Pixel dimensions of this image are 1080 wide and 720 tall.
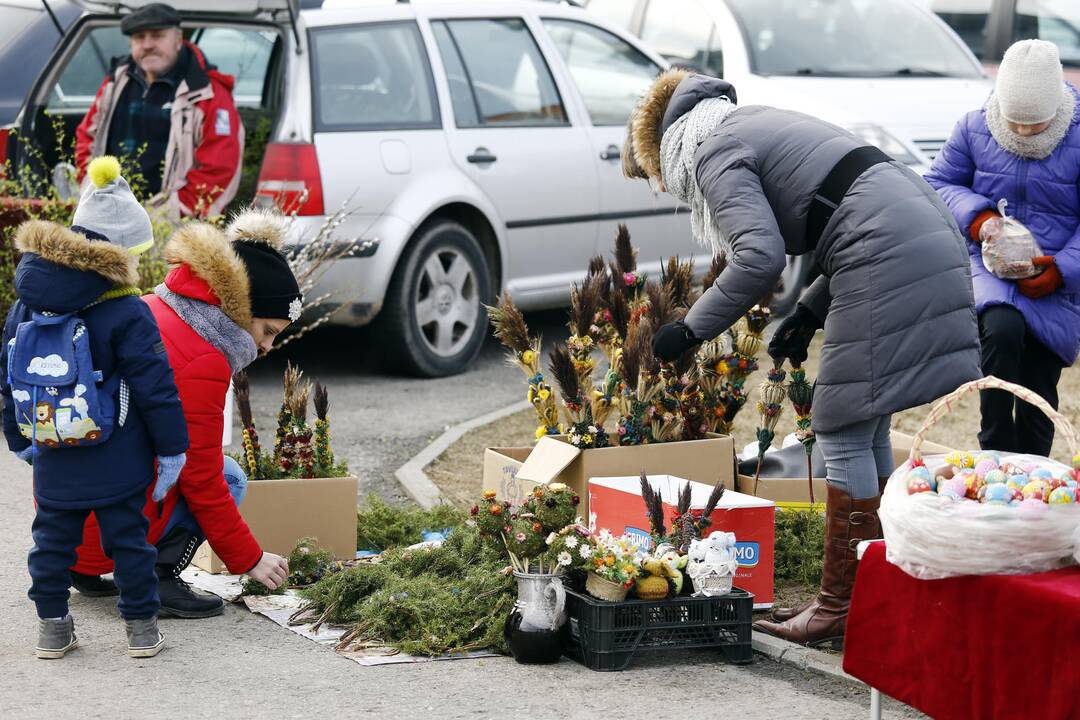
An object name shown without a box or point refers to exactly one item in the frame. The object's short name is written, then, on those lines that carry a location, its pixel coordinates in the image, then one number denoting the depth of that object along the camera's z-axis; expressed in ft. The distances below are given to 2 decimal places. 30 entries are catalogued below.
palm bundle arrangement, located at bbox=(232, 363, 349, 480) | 35.12
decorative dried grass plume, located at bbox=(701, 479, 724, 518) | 30.00
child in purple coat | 33.55
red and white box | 31.84
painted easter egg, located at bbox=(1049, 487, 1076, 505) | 22.02
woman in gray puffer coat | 28.14
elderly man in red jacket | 50.00
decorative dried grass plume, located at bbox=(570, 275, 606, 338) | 37.28
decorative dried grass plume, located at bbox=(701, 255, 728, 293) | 36.08
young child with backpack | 27.74
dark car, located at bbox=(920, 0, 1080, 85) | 71.37
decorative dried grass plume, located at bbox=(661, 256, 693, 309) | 38.38
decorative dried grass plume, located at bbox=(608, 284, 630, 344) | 37.25
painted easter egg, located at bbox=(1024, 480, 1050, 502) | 22.33
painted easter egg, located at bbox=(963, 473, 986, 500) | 23.12
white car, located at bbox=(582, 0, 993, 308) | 60.29
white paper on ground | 29.41
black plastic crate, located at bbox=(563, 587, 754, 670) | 28.82
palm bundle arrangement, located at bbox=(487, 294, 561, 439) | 36.86
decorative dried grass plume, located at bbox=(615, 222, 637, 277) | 38.70
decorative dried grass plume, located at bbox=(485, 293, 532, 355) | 36.79
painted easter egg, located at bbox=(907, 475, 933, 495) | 23.06
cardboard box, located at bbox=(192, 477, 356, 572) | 34.04
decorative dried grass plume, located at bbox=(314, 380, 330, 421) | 35.27
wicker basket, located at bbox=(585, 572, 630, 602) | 28.63
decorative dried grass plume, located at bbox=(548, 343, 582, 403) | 35.86
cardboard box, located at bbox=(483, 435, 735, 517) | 34.68
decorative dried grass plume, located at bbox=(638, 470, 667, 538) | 30.07
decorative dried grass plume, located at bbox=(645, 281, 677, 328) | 35.68
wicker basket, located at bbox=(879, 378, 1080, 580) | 21.90
